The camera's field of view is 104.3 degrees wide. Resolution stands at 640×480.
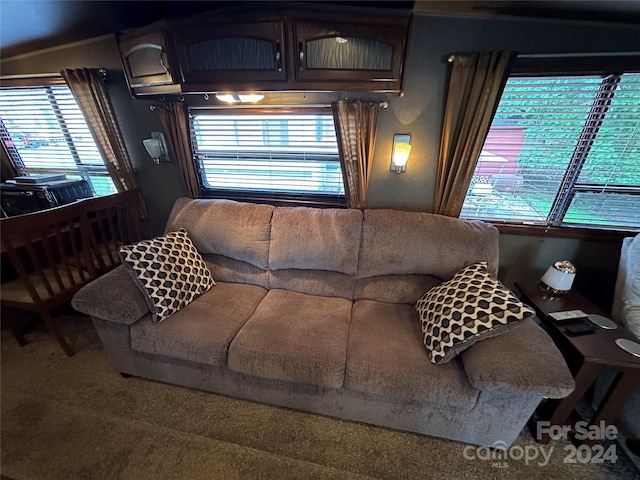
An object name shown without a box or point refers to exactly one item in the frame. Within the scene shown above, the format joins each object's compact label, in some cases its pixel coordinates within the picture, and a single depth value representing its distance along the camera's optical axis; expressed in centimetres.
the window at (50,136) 246
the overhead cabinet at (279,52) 135
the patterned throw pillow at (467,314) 117
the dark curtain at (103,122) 214
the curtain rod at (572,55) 146
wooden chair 162
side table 118
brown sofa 120
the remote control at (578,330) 132
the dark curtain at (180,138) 209
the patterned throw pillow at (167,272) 147
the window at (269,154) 202
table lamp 158
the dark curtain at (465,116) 155
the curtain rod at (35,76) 215
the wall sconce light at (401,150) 183
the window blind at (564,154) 159
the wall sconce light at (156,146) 219
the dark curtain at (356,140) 179
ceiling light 171
